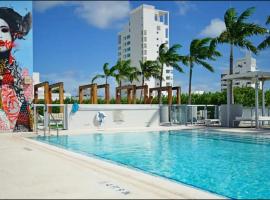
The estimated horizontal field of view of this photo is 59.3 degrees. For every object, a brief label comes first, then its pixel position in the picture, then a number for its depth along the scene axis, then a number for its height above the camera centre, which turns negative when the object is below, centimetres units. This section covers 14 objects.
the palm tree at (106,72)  3117 +417
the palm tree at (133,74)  2951 +372
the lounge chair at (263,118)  1640 -104
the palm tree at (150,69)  2781 +405
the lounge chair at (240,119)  1692 -114
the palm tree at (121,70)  3060 +433
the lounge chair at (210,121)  2040 -158
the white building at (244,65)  8851 +1489
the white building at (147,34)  7149 +2146
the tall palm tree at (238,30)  2051 +638
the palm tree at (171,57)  2480 +492
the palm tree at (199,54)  2377 +493
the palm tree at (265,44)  1799 +452
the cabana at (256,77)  1630 +189
